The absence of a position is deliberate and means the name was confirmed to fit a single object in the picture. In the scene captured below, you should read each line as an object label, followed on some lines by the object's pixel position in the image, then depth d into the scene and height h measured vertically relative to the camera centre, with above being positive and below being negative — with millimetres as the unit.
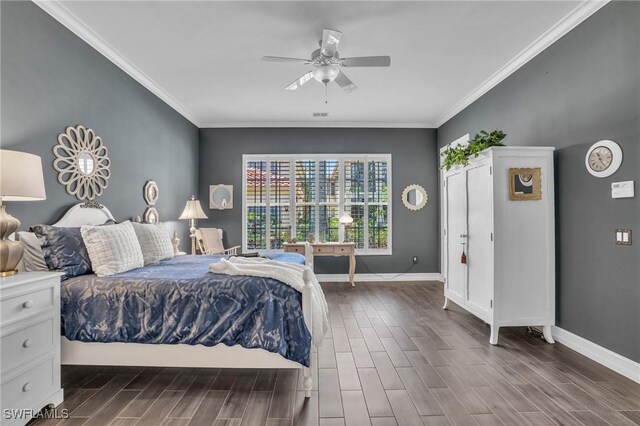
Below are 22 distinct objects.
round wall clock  2646 +482
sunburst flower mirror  2900 +514
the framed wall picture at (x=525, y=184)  3246 +325
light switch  2538 -144
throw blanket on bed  2389 -399
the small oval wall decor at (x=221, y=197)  6281 +399
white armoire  3236 -203
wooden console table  5785 -525
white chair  5265 -352
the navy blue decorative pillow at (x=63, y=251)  2463 -234
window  6352 +308
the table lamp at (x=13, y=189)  2018 +185
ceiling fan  2889 +1426
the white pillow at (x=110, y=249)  2576 -239
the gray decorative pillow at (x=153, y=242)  3277 -237
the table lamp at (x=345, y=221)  6113 -49
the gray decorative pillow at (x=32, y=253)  2428 -247
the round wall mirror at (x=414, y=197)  6367 +397
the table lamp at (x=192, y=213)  5035 +85
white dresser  1800 -723
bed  2326 -718
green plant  3432 +734
